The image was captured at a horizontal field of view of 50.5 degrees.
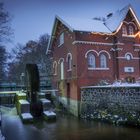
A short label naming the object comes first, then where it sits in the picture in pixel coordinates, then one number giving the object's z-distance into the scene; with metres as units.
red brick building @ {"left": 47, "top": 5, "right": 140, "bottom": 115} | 12.14
